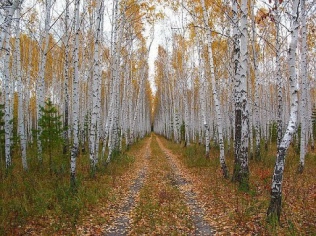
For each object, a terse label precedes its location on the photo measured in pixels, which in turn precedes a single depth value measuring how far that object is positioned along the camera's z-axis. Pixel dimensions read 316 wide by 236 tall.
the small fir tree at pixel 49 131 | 9.65
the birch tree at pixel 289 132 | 4.86
